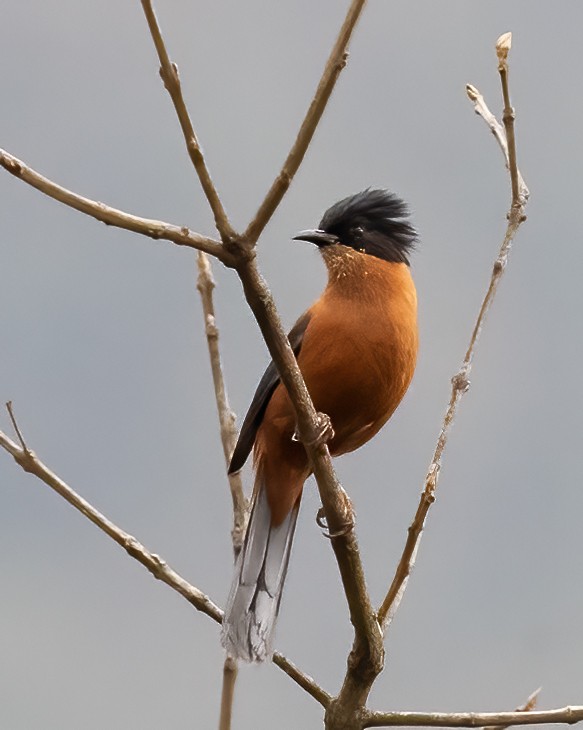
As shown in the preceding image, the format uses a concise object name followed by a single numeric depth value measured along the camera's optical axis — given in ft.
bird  30.58
